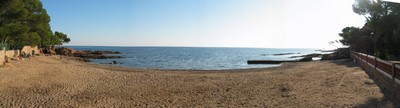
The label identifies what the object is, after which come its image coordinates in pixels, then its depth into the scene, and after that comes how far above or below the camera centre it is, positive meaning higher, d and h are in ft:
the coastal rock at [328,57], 147.94 -5.14
